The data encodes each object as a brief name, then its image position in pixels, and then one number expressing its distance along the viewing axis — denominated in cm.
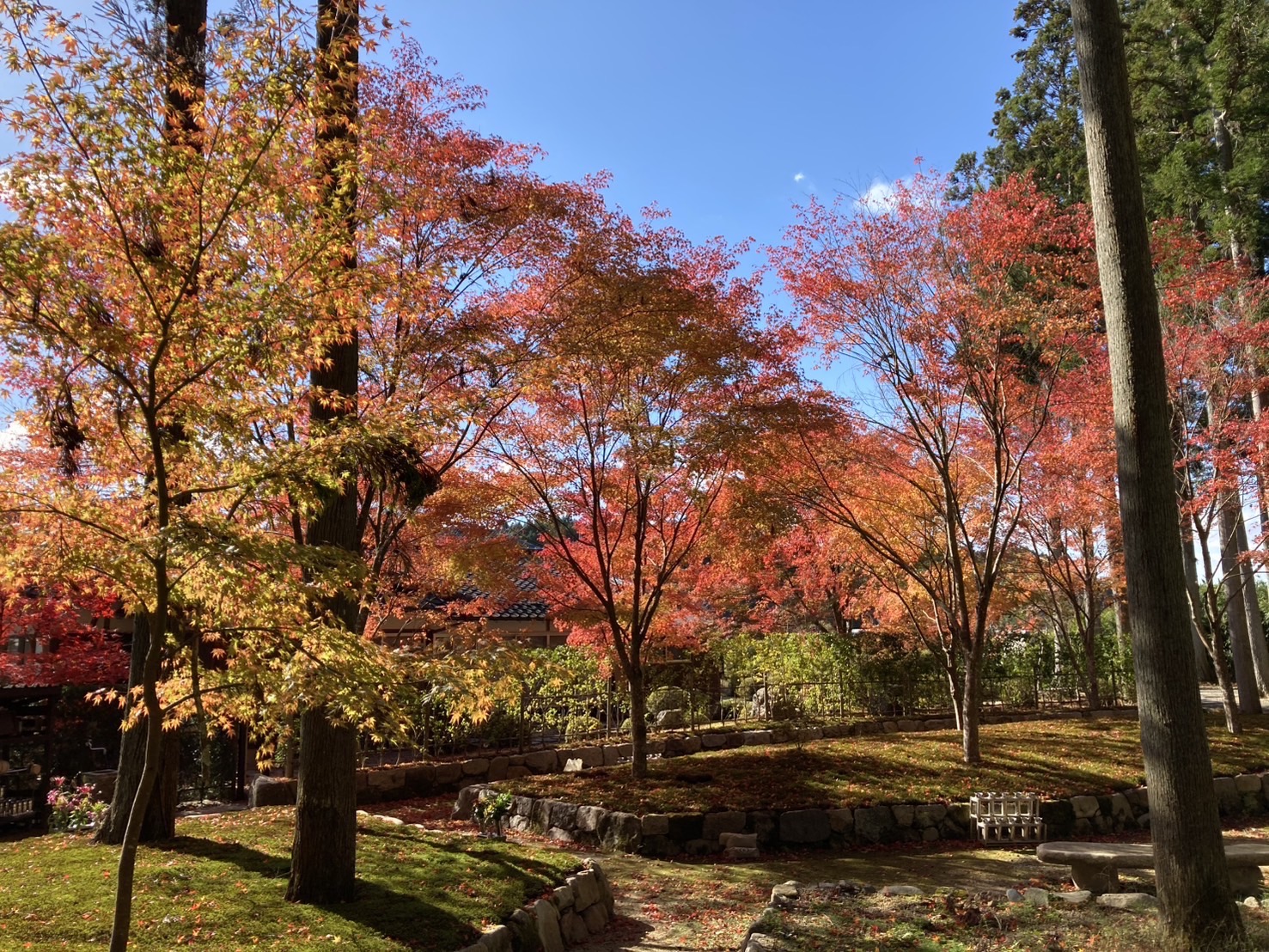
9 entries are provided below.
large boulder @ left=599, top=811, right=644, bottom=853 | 905
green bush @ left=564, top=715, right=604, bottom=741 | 1533
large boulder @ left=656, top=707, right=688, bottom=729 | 1672
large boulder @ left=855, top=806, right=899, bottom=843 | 957
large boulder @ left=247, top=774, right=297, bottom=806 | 1065
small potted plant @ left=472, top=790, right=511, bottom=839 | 830
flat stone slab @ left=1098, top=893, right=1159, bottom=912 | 550
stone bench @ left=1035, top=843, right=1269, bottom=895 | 639
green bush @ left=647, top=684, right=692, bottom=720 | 1733
